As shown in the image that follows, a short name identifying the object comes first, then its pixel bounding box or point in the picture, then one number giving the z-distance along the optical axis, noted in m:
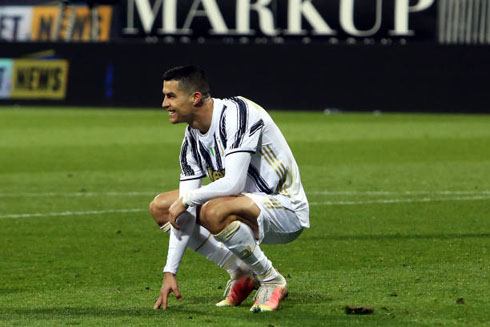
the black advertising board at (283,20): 59.53
